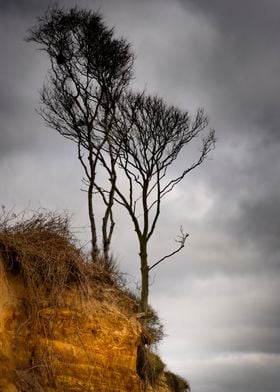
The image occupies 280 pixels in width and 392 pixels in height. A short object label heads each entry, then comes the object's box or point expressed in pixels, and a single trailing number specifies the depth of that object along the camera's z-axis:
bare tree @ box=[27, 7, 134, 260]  24.22
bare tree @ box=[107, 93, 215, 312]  25.39
